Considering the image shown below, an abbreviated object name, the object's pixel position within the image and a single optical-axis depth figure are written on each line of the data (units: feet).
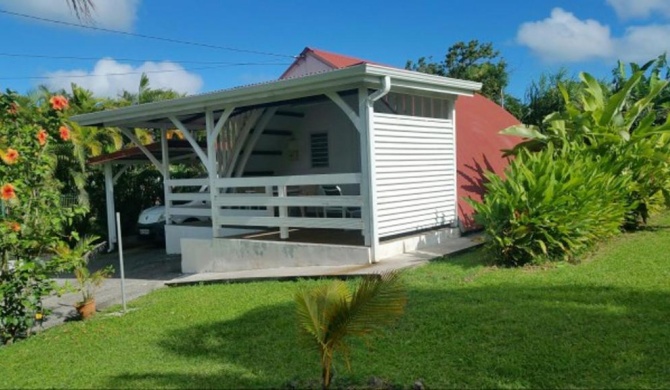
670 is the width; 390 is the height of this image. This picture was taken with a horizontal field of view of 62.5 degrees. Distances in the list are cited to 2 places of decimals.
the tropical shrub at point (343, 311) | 11.61
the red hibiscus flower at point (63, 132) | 22.76
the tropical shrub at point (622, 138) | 30.96
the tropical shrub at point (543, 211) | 24.62
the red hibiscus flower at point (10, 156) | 20.61
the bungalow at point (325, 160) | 28.14
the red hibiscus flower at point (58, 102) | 22.50
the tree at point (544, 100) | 58.03
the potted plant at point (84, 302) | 25.26
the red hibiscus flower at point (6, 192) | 20.26
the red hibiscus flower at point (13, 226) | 21.51
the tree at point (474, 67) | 109.64
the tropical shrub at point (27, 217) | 21.71
